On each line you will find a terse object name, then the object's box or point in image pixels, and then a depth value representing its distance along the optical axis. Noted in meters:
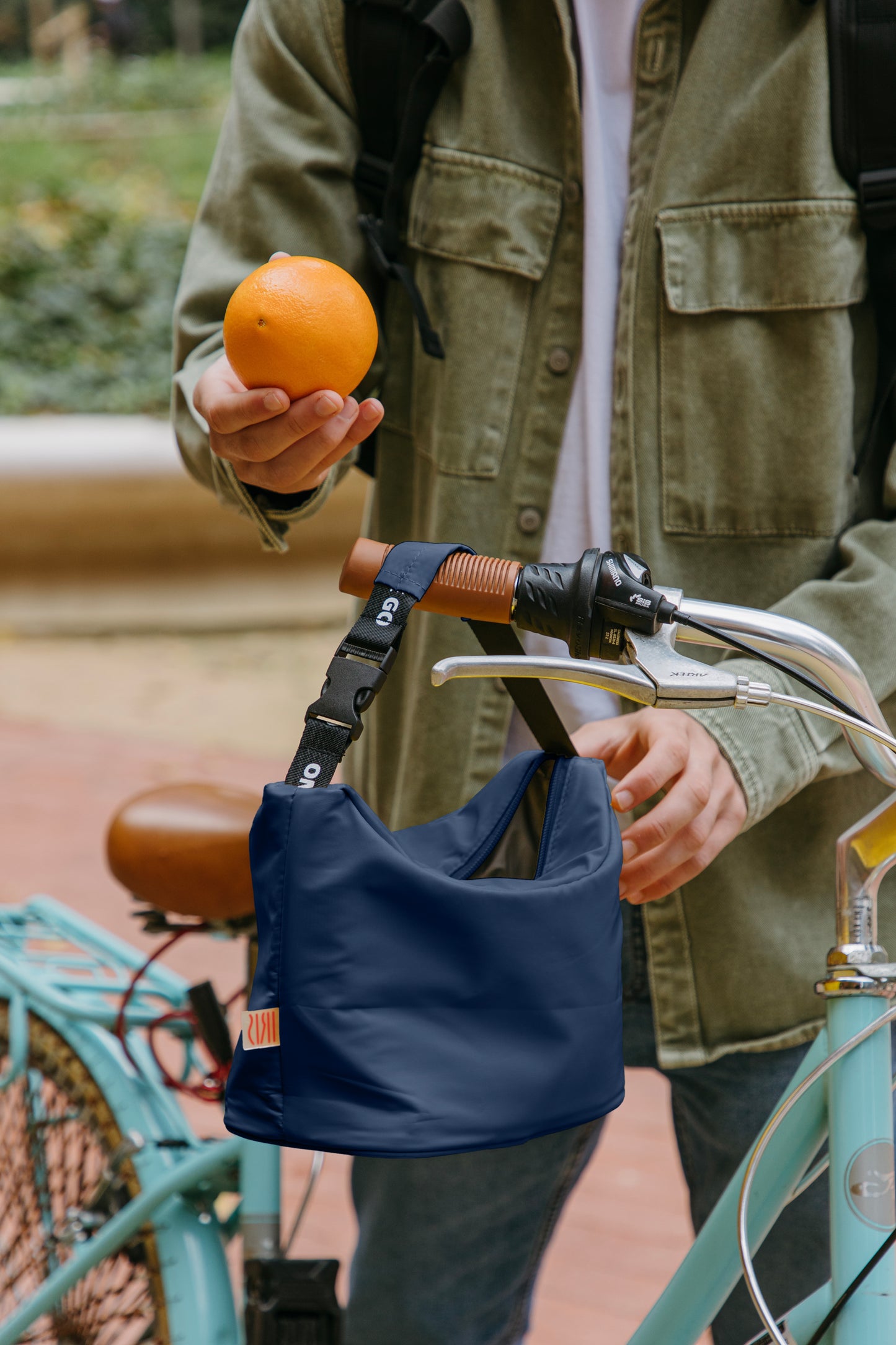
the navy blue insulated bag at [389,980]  1.82
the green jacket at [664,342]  2.22
